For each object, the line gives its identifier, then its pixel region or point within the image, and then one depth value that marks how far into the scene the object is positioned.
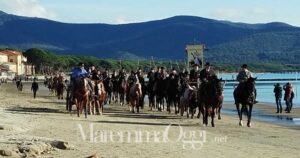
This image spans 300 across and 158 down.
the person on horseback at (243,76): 23.42
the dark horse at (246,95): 23.06
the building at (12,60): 194.00
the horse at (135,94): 30.48
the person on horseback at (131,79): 31.58
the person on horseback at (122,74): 36.62
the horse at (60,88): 50.78
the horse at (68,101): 27.01
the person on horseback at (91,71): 27.92
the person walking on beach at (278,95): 38.92
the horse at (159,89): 31.95
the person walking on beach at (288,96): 38.53
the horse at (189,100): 26.64
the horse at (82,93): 25.28
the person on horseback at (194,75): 26.92
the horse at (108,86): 37.47
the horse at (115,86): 38.26
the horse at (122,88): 36.45
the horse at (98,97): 27.86
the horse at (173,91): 29.72
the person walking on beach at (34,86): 54.15
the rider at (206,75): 22.87
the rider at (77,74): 25.43
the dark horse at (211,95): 22.42
